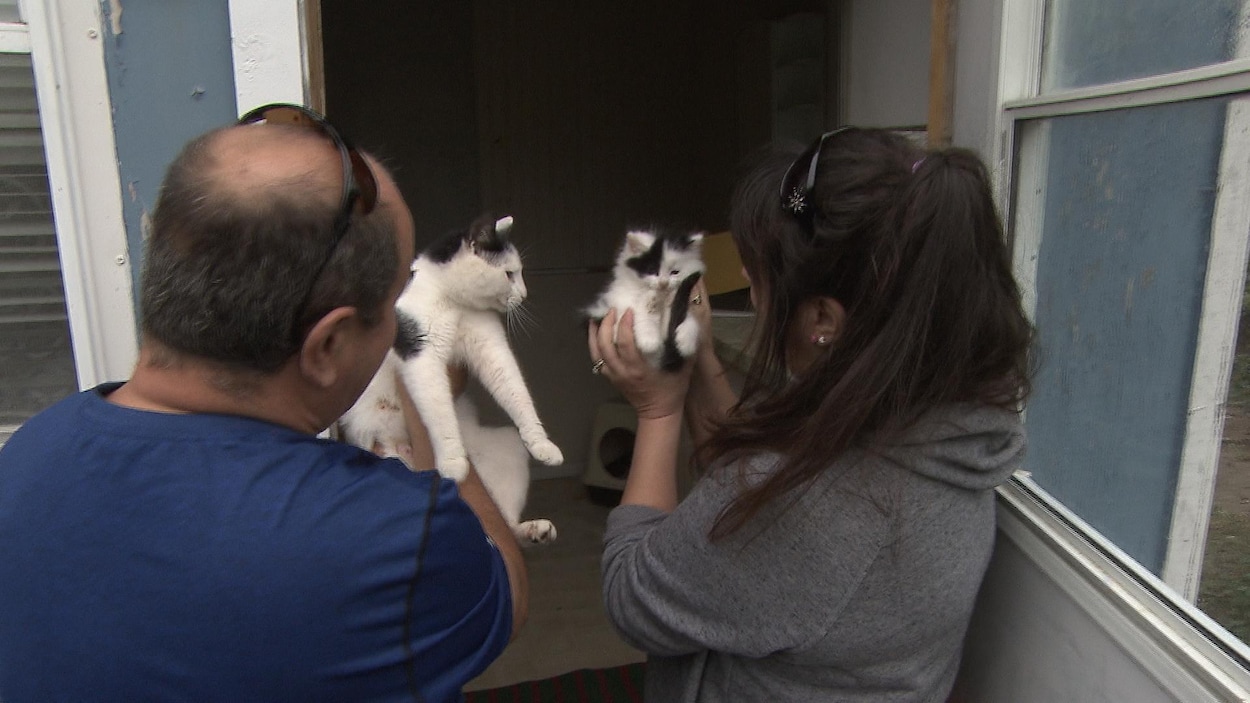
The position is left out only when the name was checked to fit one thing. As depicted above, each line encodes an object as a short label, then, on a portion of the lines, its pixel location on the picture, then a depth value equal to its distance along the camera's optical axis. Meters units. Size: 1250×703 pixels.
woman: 0.78
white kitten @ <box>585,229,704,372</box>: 1.26
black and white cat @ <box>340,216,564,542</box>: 1.32
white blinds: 1.21
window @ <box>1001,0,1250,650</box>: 0.84
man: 0.62
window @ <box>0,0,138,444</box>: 1.16
